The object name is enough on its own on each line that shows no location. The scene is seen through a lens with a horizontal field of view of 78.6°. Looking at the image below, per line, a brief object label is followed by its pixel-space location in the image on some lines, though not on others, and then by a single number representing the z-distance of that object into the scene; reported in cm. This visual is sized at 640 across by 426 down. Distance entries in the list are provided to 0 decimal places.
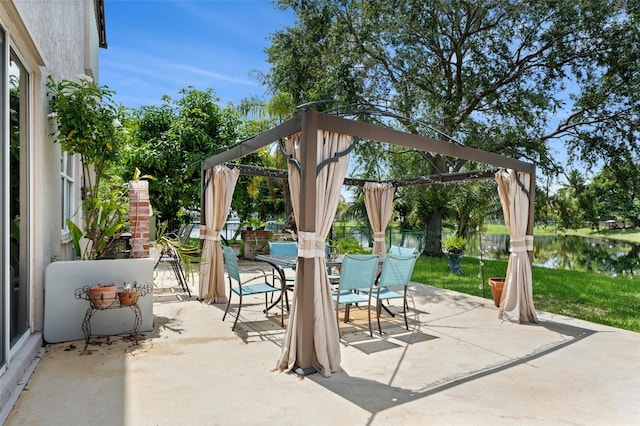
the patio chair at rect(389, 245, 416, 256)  631
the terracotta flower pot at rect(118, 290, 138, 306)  391
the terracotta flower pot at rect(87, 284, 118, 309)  368
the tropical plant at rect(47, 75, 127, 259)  392
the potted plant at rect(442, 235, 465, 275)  918
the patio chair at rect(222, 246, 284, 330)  451
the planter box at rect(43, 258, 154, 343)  376
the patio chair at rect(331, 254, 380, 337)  421
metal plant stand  379
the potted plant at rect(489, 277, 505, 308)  582
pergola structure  329
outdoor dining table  470
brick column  466
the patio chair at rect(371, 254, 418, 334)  457
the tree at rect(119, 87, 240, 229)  1040
